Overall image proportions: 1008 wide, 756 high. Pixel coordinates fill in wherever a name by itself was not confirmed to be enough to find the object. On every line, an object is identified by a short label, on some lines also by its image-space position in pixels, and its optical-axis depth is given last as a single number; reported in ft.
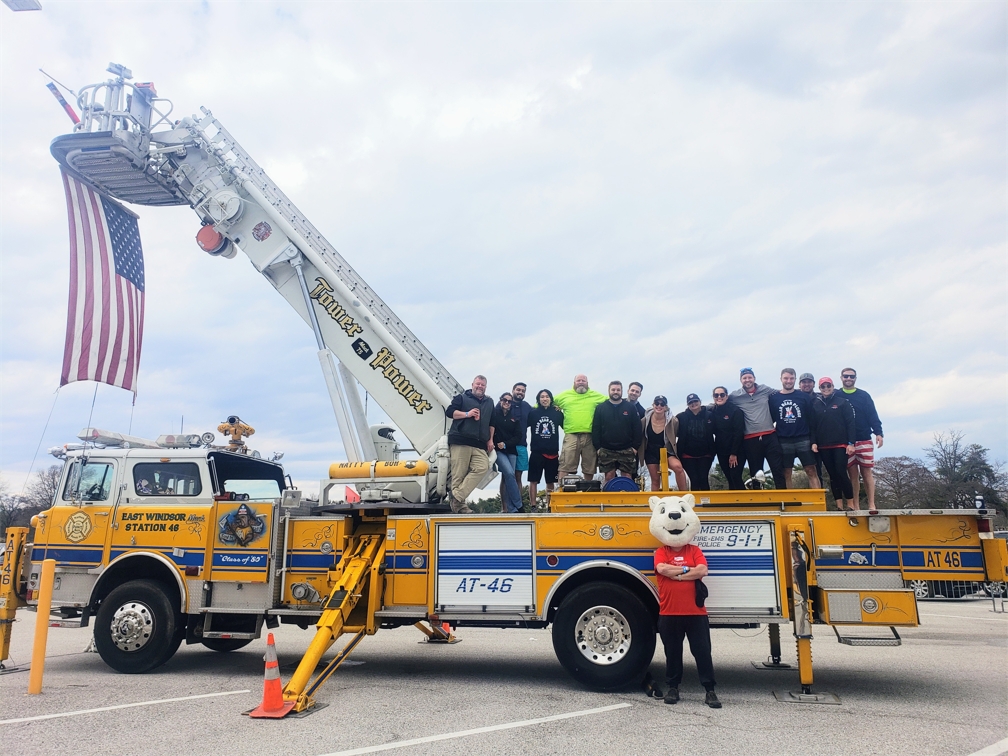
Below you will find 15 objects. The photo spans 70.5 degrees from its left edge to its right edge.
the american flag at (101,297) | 35.22
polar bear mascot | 21.42
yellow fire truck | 22.48
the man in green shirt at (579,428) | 31.19
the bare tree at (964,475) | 127.78
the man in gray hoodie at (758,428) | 29.58
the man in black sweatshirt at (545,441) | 31.55
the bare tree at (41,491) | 156.97
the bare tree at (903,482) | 123.50
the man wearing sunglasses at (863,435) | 29.22
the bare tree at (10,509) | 168.86
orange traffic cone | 19.89
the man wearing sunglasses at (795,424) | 29.30
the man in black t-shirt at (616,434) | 30.04
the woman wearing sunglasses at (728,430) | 29.58
